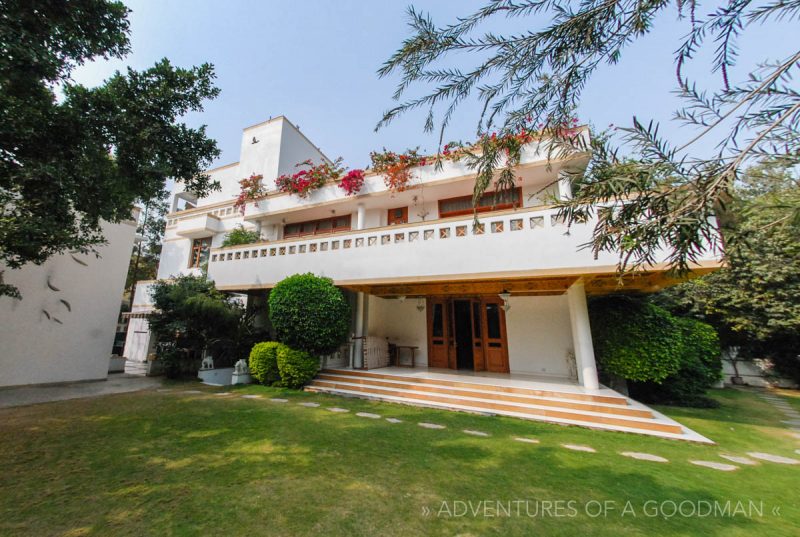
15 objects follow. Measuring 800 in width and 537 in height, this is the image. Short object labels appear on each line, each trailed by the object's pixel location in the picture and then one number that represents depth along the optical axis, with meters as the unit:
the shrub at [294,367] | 8.68
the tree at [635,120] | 1.81
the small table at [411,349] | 10.77
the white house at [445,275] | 7.22
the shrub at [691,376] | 8.34
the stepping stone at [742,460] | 4.47
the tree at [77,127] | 4.70
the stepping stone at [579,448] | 4.77
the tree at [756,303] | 10.66
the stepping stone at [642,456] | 4.50
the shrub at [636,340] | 7.18
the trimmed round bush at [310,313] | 8.46
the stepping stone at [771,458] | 4.59
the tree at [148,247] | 21.85
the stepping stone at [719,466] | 4.21
